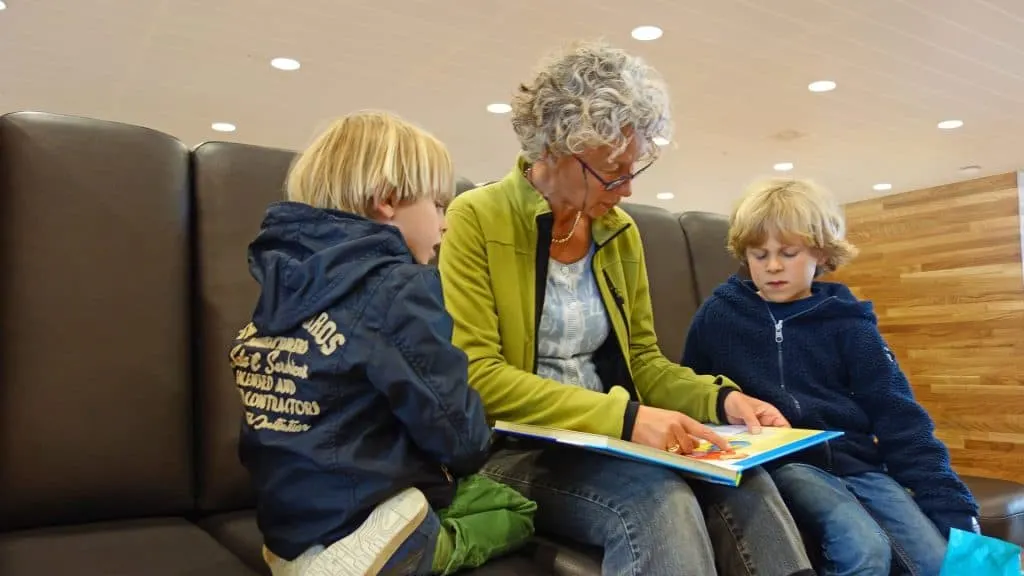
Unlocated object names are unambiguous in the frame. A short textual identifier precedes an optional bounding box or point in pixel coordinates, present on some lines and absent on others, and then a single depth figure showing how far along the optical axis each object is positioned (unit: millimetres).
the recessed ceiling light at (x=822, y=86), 4457
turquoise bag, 1079
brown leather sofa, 1125
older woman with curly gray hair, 1020
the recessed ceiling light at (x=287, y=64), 4133
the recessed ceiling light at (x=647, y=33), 3781
